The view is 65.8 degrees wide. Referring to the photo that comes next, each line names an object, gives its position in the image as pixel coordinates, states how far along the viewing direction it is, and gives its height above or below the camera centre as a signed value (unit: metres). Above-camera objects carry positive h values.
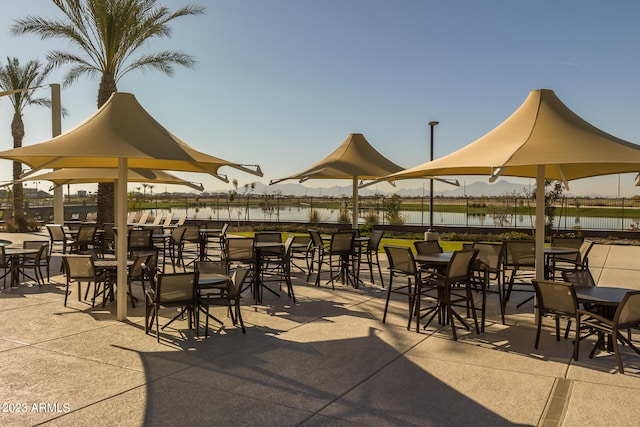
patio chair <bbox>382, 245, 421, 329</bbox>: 6.93 -0.78
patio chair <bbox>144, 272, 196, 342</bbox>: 6.09 -1.04
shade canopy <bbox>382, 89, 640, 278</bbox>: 5.98 +0.87
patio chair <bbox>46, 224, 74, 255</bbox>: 13.63 -0.73
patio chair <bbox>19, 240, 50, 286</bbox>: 9.97 -1.02
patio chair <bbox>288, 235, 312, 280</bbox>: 10.90 -0.81
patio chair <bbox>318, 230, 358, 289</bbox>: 10.26 -0.80
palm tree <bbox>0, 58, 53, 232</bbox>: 26.41 +6.68
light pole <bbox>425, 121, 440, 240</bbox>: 18.24 +2.14
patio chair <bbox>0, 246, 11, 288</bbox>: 9.66 -1.05
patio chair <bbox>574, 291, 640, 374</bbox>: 5.18 -1.17
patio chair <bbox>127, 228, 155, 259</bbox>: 11.27 -0.74
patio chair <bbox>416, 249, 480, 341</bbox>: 6.58 -0.95
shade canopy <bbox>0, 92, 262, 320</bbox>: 6.44 +0.85
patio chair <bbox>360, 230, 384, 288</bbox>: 11.01 -0.70
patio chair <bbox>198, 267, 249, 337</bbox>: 6.38 -1.17
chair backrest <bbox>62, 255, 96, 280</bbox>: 7.82 -0.95
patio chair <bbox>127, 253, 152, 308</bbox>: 7.70 -0.98
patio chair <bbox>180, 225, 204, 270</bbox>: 13.15 -0.74
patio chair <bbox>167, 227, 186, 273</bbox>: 12.88 -0.75
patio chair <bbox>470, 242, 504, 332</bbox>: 7.97 -0.77
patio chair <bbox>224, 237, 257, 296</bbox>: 9.09 -0.78
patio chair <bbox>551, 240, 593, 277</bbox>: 9.34 -0.87
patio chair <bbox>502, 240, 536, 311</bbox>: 8.92 -0.76
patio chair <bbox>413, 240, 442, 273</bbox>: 8.41 -0.64
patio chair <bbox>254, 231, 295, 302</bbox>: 8.92 -0.84
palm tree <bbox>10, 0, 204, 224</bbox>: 17.50 +6.47
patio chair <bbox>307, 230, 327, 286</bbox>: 11.09 -0.71
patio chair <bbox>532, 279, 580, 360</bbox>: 5.64 -1.04
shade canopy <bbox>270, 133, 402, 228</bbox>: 12.02 +1.14
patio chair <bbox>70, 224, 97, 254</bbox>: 13.03 -0.79
